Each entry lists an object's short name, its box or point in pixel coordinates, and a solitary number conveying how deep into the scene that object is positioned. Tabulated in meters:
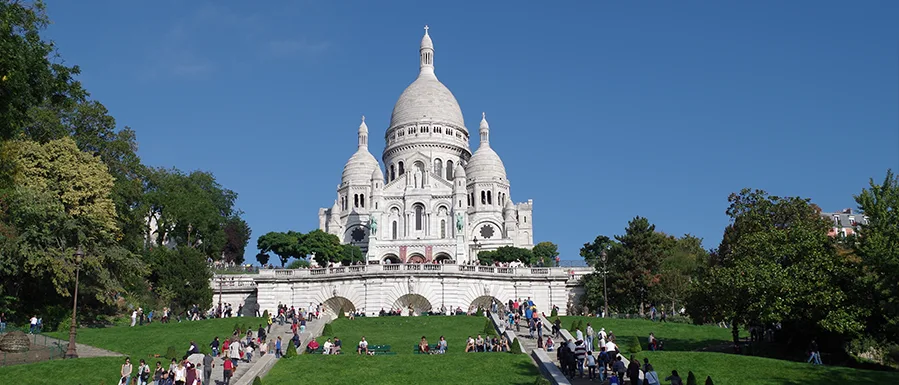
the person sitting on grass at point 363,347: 33.19
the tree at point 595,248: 89.75
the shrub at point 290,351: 31.62
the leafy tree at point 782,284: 31.69
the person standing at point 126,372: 25.70
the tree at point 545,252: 89.31
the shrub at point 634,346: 32.06
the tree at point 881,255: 29.64
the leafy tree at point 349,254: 93.69
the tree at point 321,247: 90.31
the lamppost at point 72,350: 30.73
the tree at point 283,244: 90.56
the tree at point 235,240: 87.50
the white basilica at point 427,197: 99.25
